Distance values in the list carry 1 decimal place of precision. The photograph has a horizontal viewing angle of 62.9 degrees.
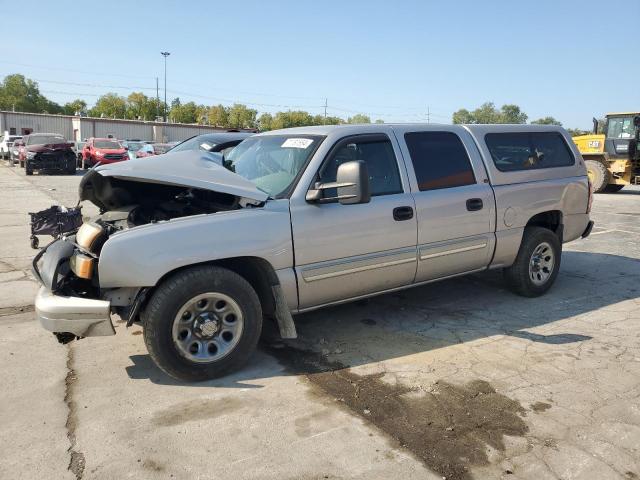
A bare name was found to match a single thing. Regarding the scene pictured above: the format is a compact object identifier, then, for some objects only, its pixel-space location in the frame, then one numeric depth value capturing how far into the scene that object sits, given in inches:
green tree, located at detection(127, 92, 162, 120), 3867.9
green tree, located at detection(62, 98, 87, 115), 4339.6
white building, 2046.0
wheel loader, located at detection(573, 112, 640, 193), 681.6
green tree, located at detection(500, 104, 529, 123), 5080.2
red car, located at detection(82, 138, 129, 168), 950.2
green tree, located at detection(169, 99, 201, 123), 3882.9
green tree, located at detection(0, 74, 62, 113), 3915.1
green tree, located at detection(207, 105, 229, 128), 3734.5
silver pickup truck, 141.6
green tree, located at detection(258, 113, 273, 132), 3956.7
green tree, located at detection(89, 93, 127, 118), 4020.7
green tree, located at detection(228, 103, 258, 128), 3707.4
